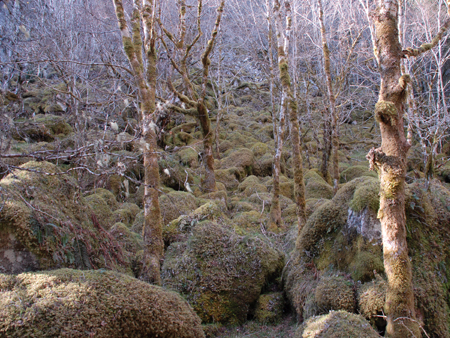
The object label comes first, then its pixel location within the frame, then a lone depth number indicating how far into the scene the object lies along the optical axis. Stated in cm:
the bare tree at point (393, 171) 234
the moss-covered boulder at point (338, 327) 267
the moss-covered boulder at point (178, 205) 640
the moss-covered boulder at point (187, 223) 544
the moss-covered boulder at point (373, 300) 290
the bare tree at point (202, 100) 823
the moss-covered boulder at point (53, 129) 1195
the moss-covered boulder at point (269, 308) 406
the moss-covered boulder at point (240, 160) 1327
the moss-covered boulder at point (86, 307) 212
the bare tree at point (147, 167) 416
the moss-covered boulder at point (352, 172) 1232
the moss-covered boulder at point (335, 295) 319
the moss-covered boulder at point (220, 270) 416
